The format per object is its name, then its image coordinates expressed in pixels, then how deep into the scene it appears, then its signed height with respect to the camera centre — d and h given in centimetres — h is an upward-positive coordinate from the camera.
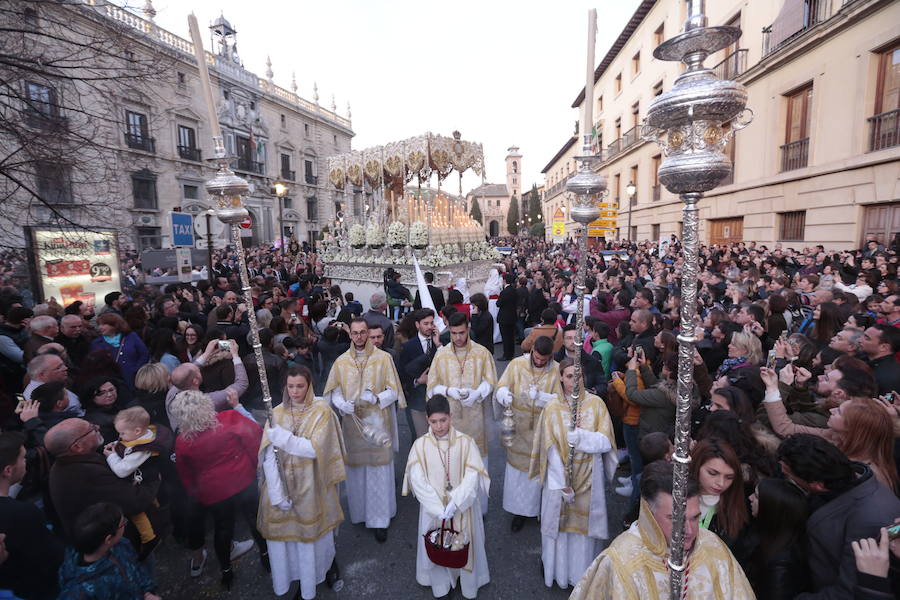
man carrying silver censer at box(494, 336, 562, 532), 398 -160
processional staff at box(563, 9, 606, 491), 237 +30
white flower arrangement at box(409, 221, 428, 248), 1297 +44
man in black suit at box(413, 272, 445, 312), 859 -101
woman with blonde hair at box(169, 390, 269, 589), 317 -158
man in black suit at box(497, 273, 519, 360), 835 -135
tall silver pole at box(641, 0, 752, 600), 145 +39
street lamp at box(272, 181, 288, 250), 1534 +223
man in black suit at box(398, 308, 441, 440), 483 -130
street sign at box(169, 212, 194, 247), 852 +48
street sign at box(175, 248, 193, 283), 955 -23
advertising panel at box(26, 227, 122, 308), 672 -14
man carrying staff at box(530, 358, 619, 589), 331 -190
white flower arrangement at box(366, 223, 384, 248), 1396 +44
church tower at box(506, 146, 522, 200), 10006 +1757
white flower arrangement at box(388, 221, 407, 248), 1310 +48
